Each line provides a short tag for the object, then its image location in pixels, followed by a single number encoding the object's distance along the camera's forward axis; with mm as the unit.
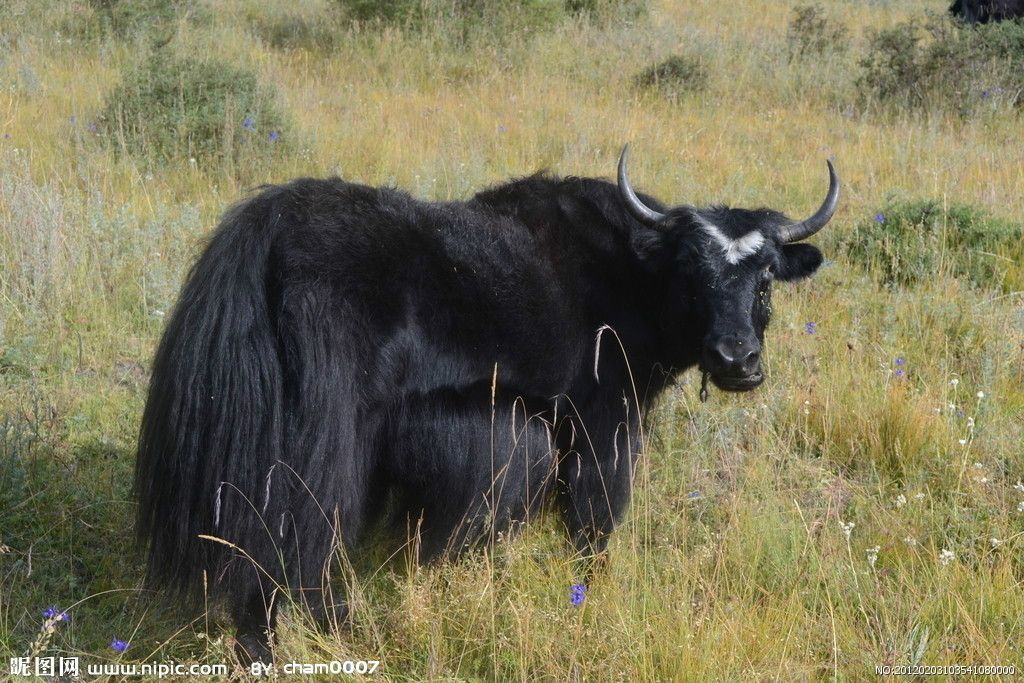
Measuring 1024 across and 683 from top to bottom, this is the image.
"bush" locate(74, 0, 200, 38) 10833
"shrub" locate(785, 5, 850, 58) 13344
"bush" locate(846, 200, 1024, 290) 6262
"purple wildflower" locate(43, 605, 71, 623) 2993
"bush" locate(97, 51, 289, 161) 7730
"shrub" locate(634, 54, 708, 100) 10859
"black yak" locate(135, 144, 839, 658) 3020
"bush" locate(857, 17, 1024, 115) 10438
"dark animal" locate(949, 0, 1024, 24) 13594
